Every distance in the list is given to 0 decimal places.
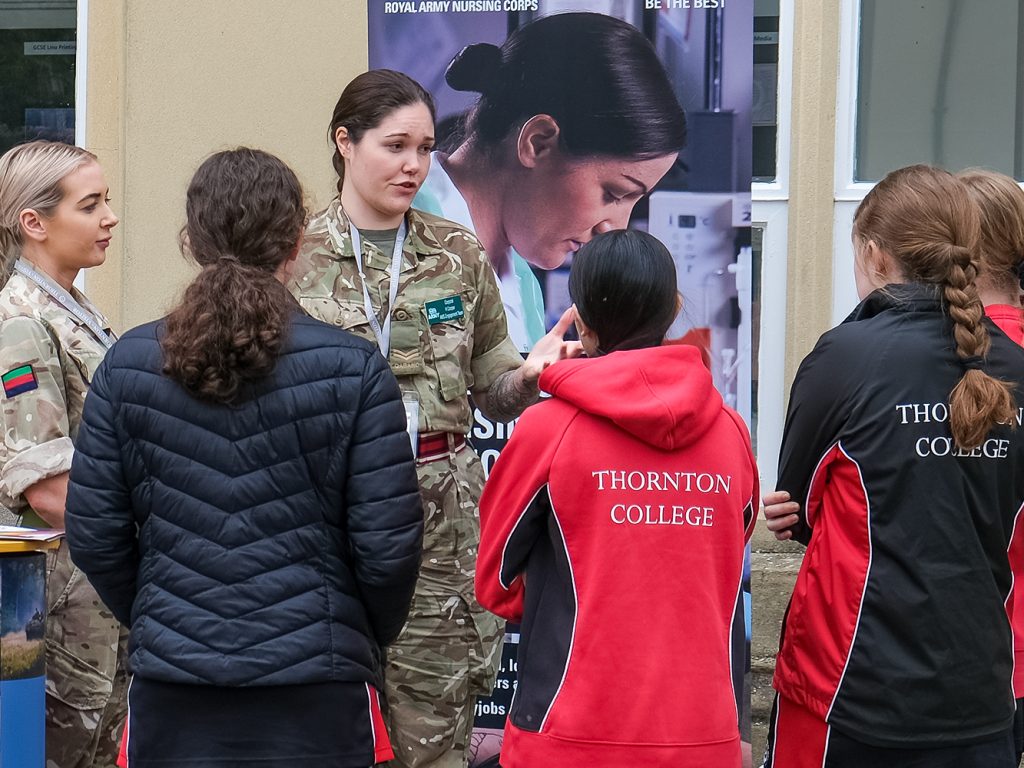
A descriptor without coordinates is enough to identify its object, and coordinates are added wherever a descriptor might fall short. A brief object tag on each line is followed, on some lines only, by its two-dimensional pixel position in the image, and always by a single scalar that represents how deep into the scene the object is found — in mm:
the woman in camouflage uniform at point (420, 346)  6121
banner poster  7168
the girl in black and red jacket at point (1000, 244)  5547
